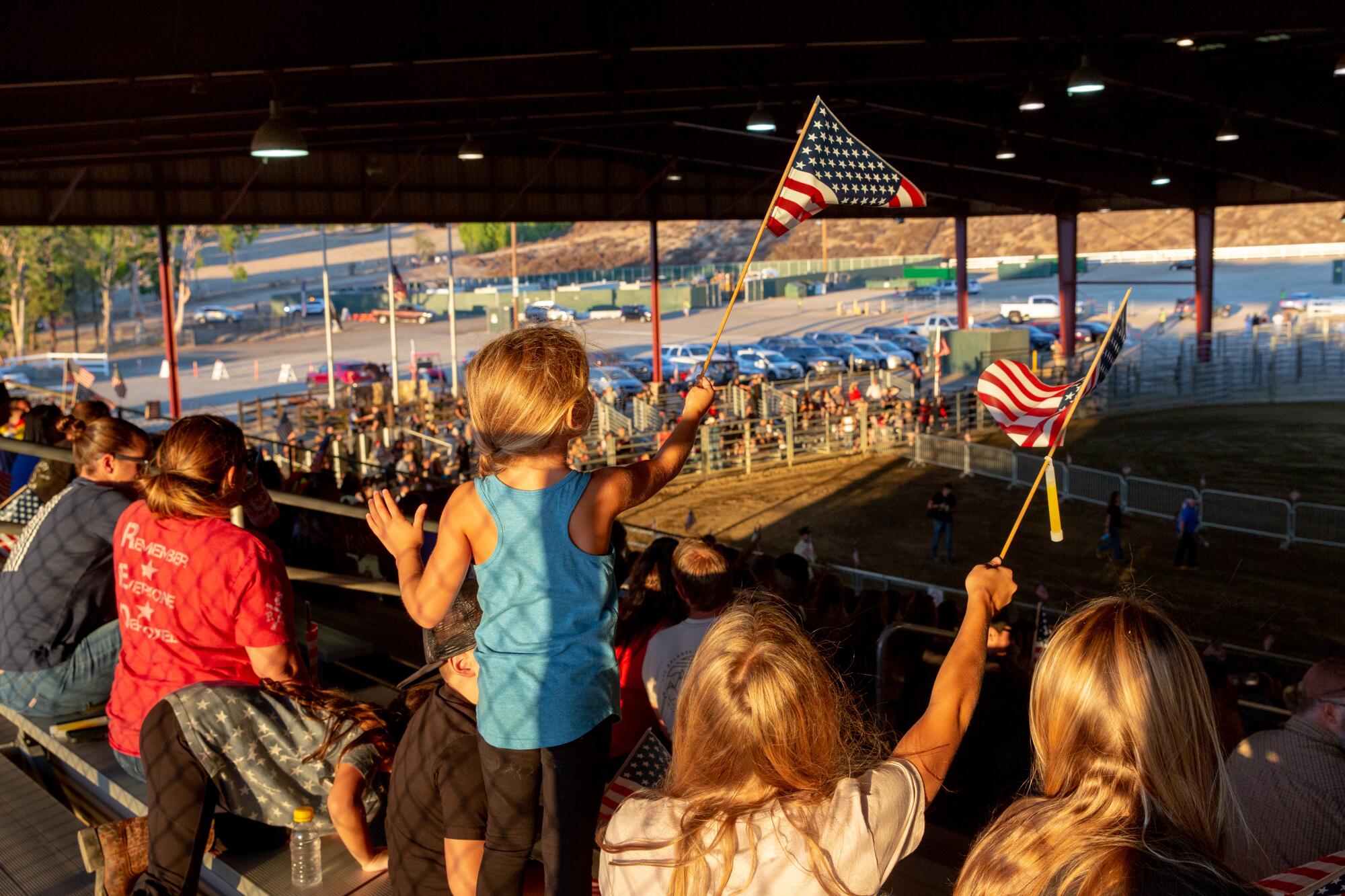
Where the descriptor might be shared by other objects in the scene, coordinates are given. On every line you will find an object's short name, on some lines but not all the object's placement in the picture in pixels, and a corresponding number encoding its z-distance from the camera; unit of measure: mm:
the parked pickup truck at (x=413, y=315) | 69062
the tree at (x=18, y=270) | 56688
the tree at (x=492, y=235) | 94375
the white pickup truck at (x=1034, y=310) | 59000
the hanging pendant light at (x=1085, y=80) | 11711
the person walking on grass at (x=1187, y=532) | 17266
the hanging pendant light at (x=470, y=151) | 18266
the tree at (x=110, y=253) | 63447
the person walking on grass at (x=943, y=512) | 18625
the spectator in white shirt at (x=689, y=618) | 3420
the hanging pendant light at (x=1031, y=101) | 13367
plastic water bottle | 3285
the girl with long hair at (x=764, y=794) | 2055
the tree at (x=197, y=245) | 73688
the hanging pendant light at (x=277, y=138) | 9977
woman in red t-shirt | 3178
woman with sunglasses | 3967
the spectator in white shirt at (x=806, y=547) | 16266
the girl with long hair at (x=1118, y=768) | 1846
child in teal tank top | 2551
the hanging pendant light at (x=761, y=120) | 14203
